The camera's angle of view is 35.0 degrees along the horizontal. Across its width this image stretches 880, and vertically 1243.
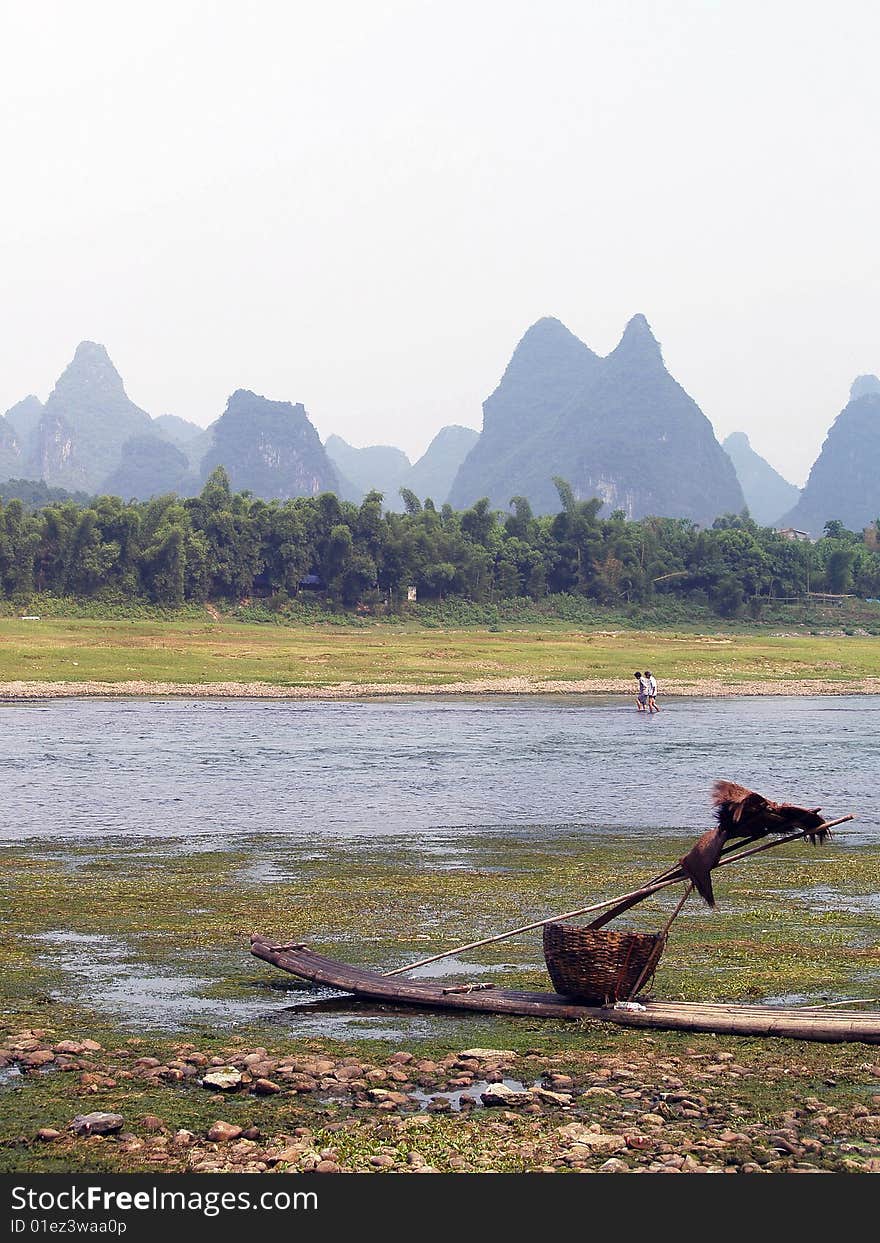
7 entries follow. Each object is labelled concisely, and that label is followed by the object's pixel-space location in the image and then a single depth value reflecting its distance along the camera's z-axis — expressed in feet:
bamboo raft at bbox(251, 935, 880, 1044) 39.47
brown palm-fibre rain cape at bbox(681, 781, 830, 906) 41.09
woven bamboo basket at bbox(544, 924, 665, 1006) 41.83
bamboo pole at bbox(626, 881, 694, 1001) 42.14
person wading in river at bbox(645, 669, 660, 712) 175.22
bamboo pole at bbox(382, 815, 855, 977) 41.73
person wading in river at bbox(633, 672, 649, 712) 177.18
